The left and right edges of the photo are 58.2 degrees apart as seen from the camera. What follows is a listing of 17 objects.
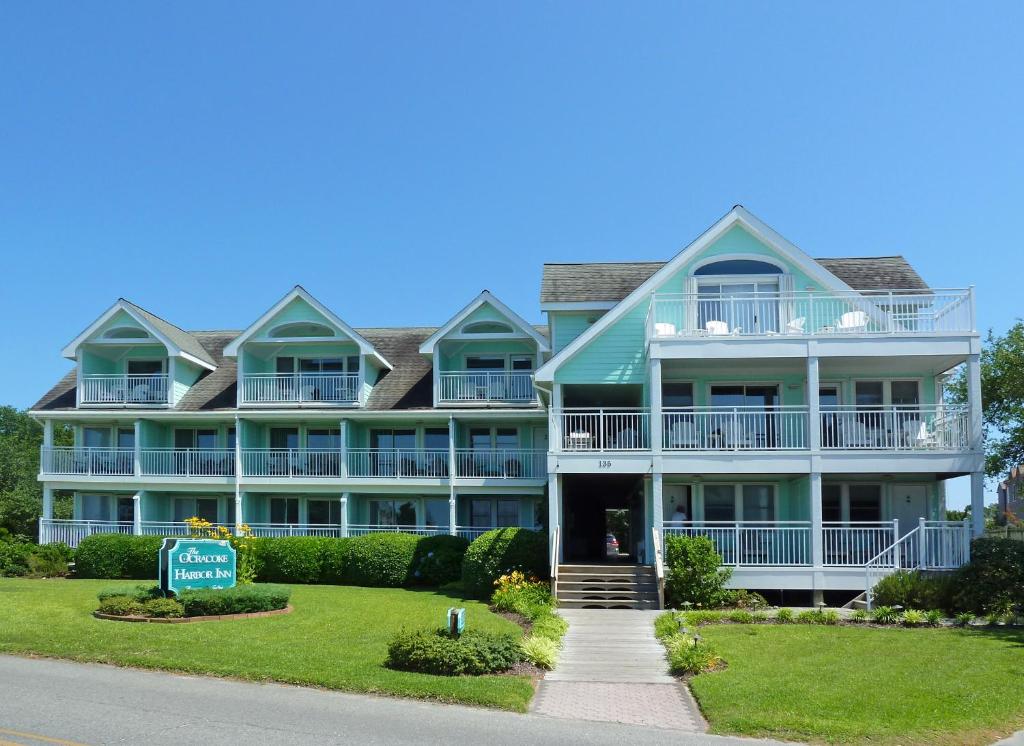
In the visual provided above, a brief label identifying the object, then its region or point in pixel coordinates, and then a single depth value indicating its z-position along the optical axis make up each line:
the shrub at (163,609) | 17.50
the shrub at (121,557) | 27.25
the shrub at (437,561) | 25.47
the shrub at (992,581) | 18.67
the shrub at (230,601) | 17.83
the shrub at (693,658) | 13.45
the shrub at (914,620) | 17.69
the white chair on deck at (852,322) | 23.34
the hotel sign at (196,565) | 18.70
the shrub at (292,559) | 26.50
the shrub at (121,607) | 17.75
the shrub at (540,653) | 13.66
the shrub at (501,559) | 22.14
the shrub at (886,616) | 18.00
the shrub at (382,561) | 25.77
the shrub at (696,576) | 20.42
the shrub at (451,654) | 12.66
